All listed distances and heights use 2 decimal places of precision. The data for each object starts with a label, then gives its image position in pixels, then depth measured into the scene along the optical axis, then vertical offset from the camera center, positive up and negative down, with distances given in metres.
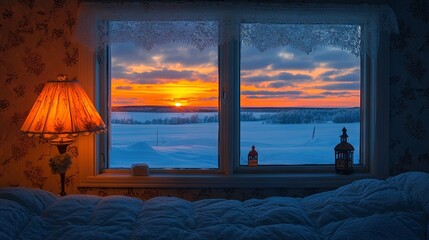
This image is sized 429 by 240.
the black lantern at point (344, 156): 3.04 -0.20
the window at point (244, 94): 2.92 +0.20
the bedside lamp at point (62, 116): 2.50 +0.04
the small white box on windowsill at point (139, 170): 3.01 -0.29
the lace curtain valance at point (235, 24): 2.86 +0.62
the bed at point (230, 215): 1.73 -0.37
